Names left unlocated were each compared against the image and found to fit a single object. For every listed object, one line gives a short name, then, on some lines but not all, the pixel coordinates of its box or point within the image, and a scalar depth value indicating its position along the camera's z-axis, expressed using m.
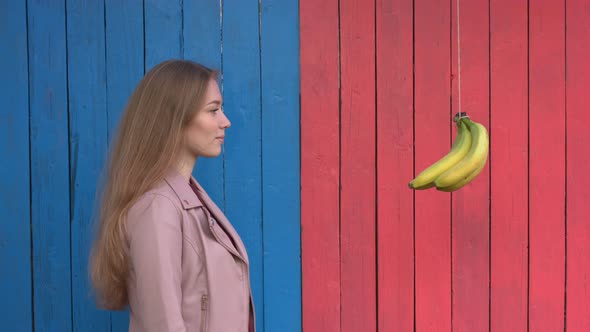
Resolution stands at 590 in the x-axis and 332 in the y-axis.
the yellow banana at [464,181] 2.12
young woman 1.87
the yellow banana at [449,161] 2.10
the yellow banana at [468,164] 2.08
